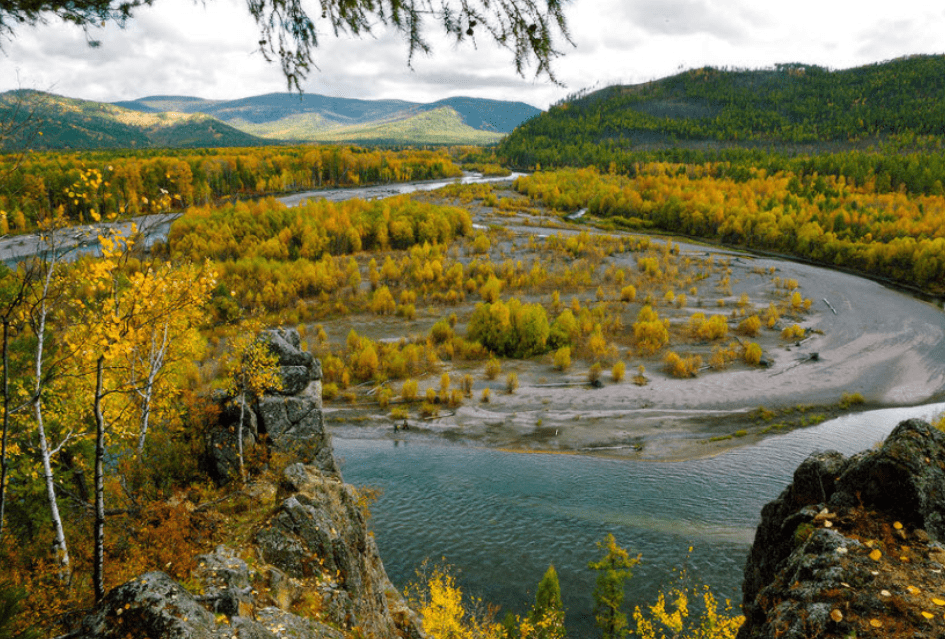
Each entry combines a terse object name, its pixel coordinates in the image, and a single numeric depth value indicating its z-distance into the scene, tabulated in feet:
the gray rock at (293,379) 79.00
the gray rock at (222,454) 68.18
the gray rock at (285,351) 81.71
